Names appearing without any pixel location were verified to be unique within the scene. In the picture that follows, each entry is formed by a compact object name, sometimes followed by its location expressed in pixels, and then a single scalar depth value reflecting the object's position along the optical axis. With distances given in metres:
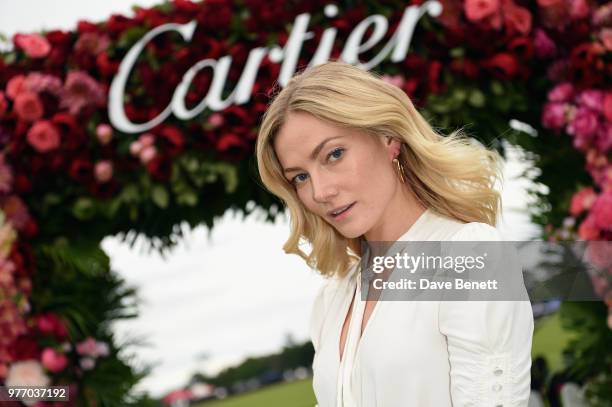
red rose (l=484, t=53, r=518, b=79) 3.47
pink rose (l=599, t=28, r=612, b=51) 3.50
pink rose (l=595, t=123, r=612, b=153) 3.37
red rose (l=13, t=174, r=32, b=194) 3.64
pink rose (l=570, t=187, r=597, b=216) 3.30
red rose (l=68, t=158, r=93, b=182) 3.57
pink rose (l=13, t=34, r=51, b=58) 3.77
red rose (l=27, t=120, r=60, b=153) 3.60
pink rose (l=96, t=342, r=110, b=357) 3.61
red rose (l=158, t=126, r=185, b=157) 3.51
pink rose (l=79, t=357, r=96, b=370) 3.59
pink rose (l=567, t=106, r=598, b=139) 3.38
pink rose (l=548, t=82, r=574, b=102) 3.46
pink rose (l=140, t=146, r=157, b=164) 3.50
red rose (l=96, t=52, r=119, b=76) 3.67
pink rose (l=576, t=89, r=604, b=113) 3.45
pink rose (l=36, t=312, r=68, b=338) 3.48
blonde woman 1.65
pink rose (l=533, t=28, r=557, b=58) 3.54
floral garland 3.47
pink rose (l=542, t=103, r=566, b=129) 3.44
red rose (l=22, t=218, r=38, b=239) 3.62
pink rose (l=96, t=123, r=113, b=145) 3.59
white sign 3.54
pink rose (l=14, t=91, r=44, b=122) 3.67
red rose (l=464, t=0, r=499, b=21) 3.49
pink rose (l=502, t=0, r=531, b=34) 3.54
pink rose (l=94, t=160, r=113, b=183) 3.55
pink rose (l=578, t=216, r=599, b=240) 3.21
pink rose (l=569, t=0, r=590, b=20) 3.51
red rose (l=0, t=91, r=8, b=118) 3.72
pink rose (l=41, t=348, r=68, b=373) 3.43
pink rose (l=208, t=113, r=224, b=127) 3.53
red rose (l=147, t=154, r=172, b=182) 3.49
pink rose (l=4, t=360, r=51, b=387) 3.41
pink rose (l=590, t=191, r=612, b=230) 3.16
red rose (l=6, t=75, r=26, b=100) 3.71
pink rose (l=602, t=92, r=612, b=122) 3.42
